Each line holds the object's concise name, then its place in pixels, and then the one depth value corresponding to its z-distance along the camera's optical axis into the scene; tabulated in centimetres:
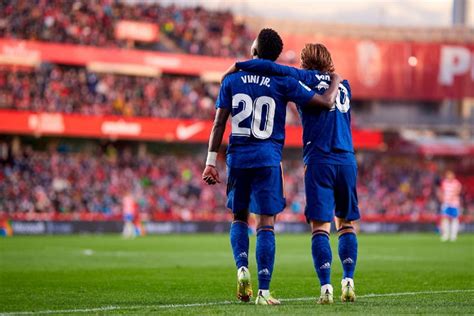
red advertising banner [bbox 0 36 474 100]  6150
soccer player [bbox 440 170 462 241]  3422
